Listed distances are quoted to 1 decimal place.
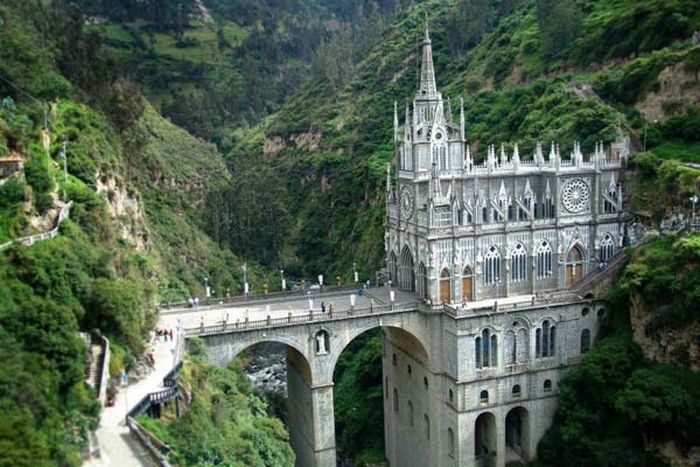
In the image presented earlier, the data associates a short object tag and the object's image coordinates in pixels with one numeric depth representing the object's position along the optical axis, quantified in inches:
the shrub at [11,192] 1539.1
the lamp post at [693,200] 2062.0
